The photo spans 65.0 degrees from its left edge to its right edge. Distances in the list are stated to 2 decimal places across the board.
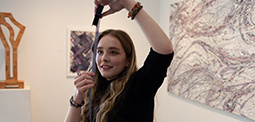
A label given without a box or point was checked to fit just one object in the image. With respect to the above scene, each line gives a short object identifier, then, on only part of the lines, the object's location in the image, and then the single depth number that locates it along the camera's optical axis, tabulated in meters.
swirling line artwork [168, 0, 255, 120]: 1.43
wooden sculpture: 2.29
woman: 0.74
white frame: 2.63
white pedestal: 2.25
